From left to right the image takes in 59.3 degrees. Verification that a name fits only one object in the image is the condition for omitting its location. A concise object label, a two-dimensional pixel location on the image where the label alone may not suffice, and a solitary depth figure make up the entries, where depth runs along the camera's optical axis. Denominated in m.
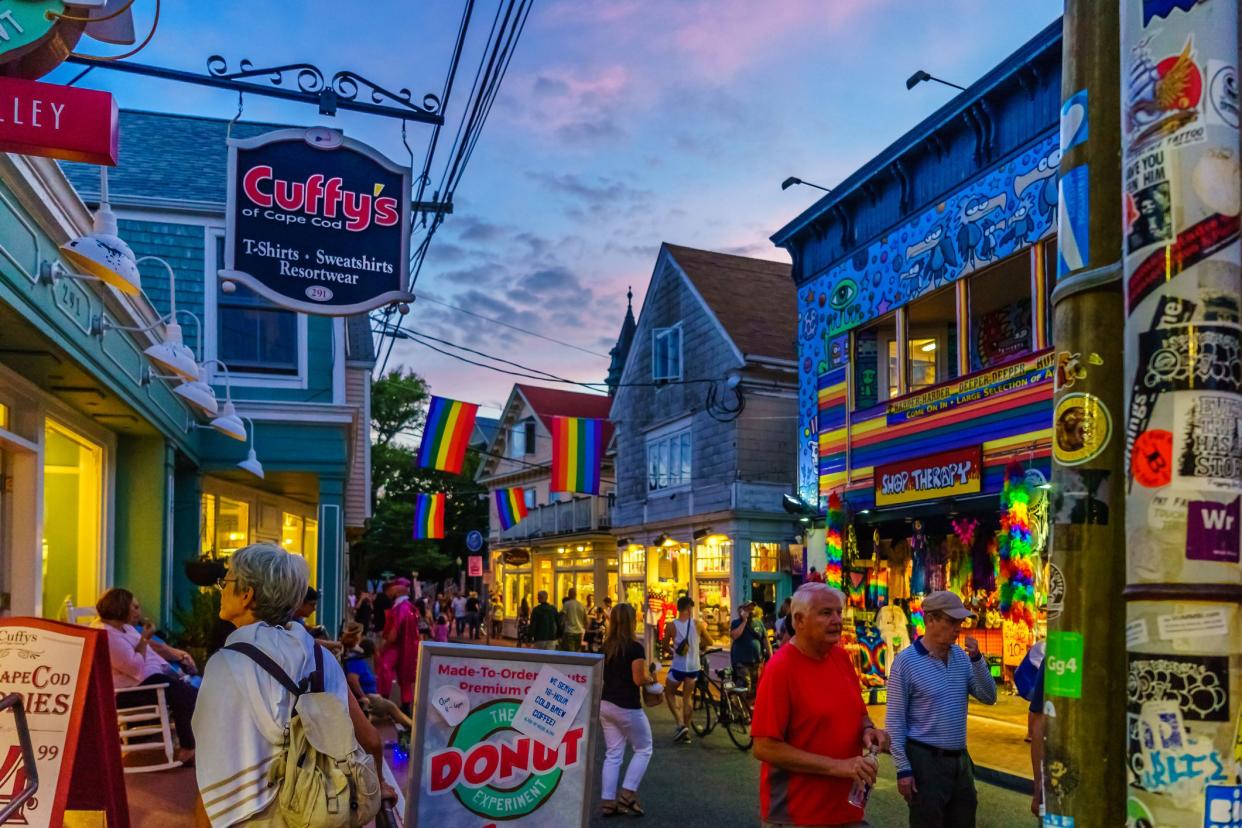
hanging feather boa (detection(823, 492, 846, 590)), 18.00
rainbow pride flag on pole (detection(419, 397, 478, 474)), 21.48
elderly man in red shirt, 4.32
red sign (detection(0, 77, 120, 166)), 4.58
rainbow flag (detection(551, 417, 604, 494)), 24.59
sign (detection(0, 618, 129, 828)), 4.84
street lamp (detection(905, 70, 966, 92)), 15.66
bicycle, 12.80
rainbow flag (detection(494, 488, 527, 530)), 32.12
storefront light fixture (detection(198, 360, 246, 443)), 11.42
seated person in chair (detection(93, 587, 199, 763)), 7.99
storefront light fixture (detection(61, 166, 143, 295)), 6.16
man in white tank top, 13.02
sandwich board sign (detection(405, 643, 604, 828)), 5.11
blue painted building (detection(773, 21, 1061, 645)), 14.33
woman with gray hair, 3.20
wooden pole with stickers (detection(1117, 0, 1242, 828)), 2.72
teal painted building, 7.67
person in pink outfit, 12.58
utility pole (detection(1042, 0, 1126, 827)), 3.04
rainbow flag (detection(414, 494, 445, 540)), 32.78
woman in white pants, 8.76
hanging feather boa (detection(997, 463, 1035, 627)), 13.36
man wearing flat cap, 5.60
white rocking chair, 8.04
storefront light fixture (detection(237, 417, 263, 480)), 13.45
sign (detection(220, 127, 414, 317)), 8.20
